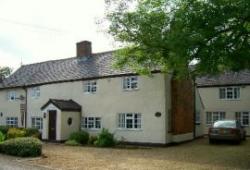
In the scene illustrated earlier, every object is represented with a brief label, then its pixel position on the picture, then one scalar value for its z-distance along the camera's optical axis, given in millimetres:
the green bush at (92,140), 17530
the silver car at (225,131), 16389
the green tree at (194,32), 9965
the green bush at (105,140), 16526
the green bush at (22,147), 12040
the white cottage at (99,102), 16650
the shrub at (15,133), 17166
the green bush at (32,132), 18827
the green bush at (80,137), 17712
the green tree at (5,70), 43315
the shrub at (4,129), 19724
